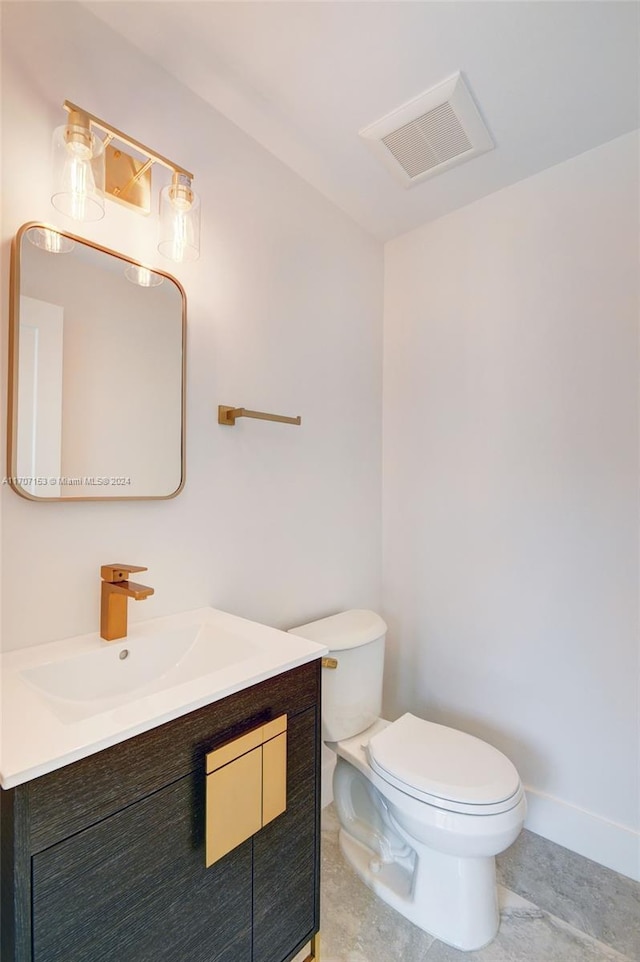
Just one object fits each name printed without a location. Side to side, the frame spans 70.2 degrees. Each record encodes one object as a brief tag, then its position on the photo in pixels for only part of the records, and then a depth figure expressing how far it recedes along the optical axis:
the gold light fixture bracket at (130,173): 1.13
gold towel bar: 1.42
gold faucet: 1.08
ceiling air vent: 1.40
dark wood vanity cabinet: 0.67
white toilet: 1.23
